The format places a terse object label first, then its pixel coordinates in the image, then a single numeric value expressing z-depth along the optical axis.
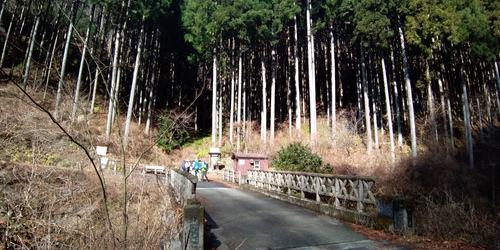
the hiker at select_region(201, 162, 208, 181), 19.77
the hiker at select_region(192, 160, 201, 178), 19.80
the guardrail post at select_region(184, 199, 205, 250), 5.00
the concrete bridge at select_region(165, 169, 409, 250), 5.68
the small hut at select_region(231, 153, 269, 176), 19.70
